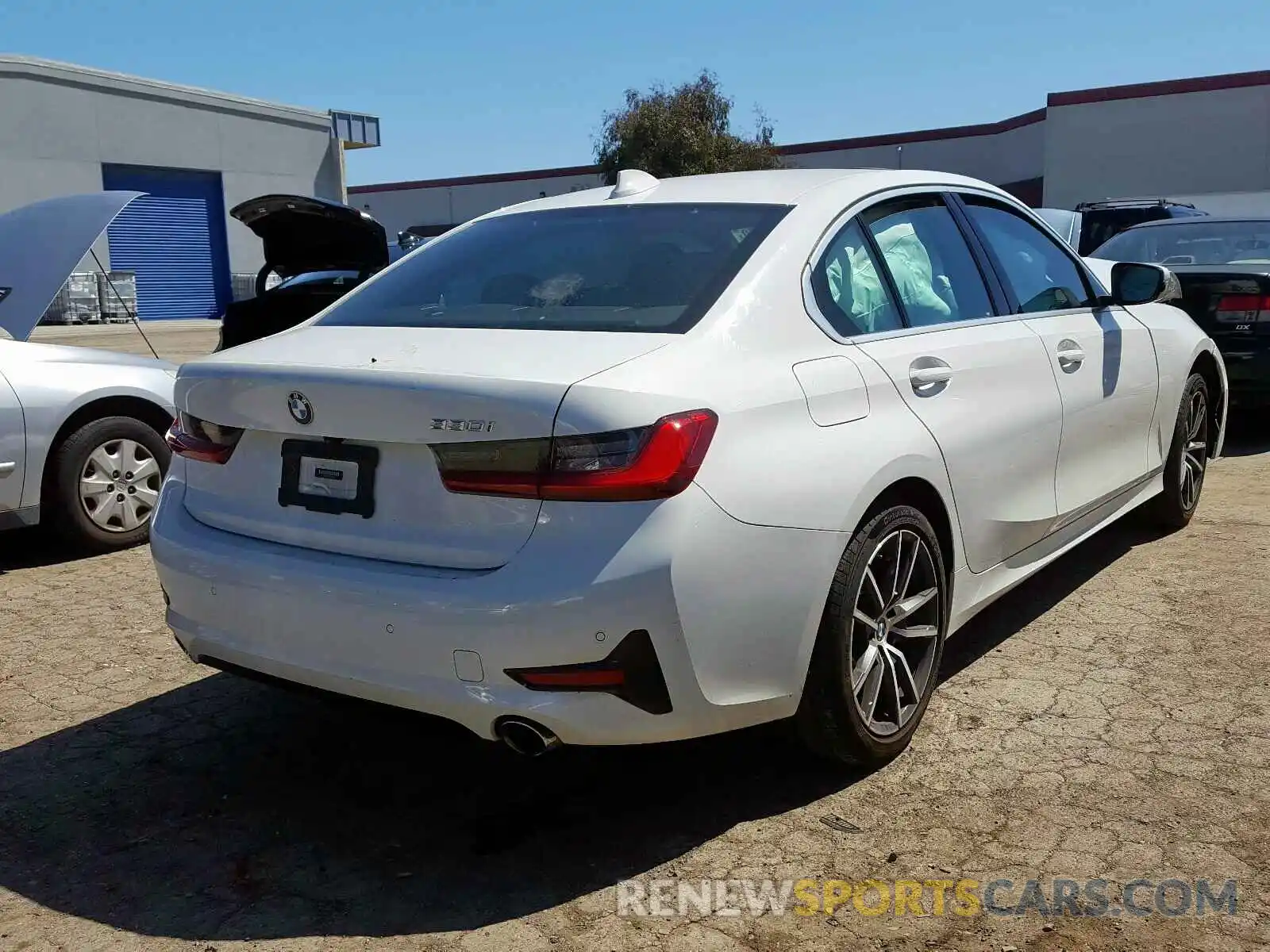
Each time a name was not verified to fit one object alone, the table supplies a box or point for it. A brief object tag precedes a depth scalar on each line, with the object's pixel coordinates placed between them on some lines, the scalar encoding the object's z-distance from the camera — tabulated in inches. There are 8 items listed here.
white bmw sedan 105.2
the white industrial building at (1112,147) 1333.7
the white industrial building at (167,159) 1063.0
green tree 1427.2
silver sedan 223.5
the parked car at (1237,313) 299.4
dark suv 702.5
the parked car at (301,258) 330.6
